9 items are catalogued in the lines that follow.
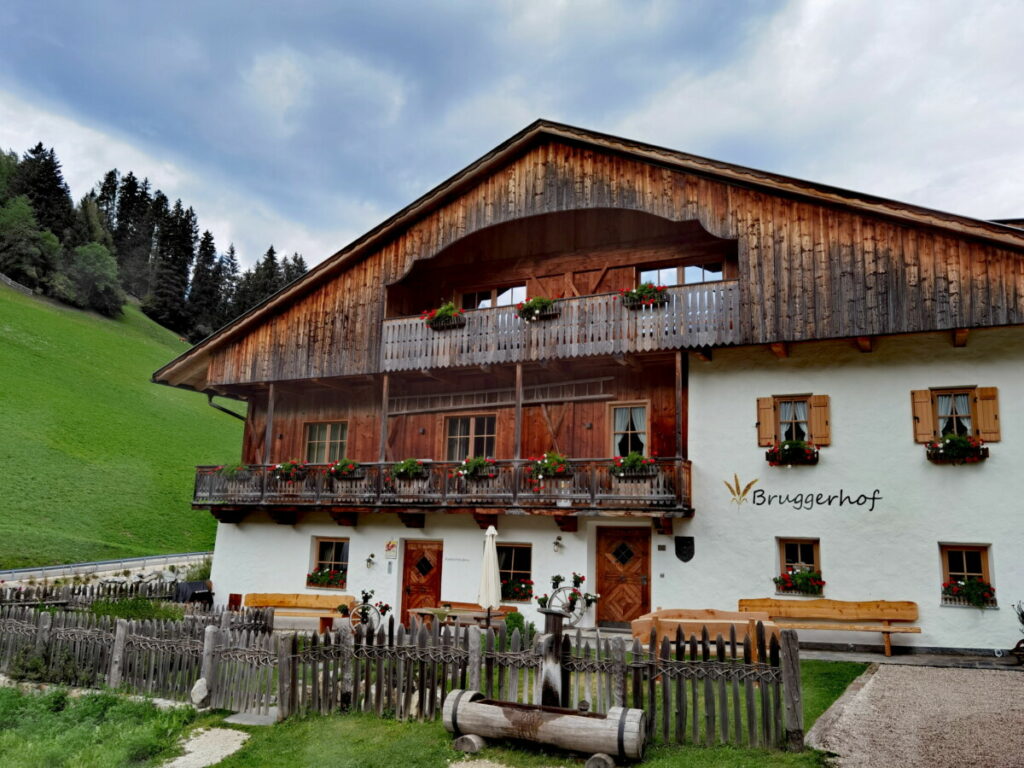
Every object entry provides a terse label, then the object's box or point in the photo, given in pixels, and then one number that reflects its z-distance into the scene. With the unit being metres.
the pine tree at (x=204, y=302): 88.06
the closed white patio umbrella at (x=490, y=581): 13.69
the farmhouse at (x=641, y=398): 14.87
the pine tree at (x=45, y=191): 77.62
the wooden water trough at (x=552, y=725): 7.54
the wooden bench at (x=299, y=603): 17.77
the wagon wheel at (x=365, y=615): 13.03
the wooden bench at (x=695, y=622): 11.52
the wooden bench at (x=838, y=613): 14.52
